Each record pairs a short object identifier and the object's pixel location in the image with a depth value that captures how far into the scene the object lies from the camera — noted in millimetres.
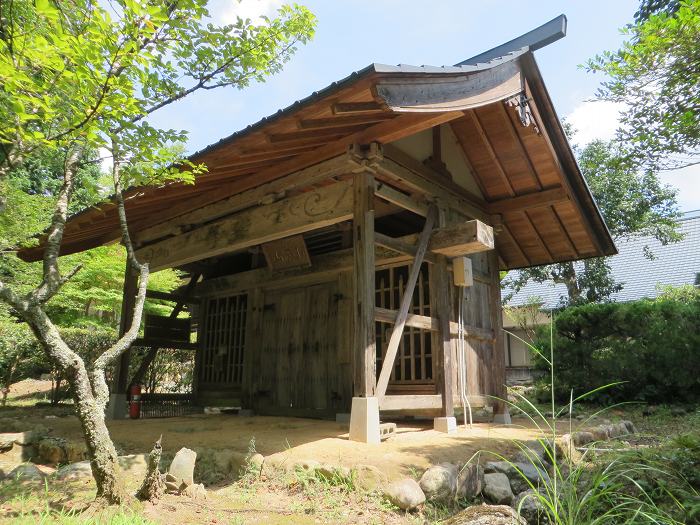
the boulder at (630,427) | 6953
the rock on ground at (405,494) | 3371
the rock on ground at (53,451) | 5020
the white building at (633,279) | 18188
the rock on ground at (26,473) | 3836
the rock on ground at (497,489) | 3699
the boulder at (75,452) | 4961
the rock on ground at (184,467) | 3709
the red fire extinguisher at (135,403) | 8133
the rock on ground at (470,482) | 3721
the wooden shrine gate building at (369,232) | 4980
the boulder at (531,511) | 3167
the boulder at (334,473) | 3693
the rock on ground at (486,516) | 2609
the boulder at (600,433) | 5797
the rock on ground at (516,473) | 3924
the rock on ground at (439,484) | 3537
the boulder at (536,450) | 4375
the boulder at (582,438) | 5316
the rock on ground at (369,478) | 3596
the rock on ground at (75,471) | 3852
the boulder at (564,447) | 4410
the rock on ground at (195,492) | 3621
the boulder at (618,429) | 6297
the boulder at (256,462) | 4102
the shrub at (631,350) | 9086
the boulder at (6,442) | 5188
